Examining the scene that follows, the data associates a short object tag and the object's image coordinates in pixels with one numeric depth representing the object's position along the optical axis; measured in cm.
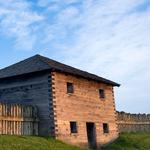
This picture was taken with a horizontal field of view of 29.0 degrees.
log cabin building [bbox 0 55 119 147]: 1840
